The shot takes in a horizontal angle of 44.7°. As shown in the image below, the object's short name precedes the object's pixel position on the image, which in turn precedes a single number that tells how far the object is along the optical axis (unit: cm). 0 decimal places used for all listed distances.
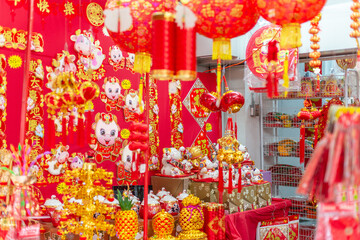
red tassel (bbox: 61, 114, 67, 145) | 251
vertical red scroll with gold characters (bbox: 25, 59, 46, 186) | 345
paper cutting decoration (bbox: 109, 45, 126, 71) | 415
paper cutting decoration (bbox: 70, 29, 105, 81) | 379
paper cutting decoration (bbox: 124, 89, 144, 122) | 428
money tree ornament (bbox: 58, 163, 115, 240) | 245
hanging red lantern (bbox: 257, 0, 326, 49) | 173
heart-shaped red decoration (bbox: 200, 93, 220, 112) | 336
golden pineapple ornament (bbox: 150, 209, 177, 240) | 327
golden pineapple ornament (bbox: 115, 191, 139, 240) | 298
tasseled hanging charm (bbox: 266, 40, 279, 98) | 187
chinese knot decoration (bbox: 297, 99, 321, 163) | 309
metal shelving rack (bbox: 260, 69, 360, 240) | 530
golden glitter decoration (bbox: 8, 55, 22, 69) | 335
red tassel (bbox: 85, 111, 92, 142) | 234
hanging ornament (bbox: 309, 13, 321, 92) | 294
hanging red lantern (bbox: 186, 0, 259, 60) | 183
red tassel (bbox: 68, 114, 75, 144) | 223
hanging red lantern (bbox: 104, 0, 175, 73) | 191
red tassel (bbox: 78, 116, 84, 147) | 215
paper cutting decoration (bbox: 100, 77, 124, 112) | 410
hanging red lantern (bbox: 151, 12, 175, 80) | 154
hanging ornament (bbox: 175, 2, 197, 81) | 155
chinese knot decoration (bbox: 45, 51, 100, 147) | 209
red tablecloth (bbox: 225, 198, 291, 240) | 388
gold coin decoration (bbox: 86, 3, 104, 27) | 395
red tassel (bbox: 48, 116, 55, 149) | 214
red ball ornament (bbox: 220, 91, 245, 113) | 323
